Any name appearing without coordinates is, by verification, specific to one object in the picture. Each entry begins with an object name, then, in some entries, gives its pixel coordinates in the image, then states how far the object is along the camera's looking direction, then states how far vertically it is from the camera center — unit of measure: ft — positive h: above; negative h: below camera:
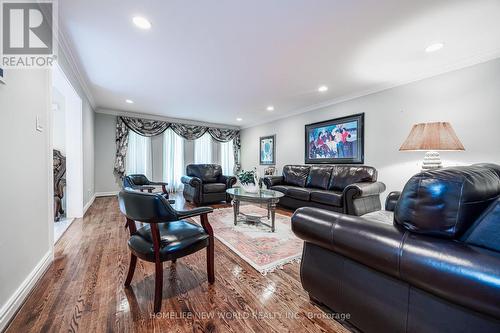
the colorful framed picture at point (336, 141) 13.08 +1.76
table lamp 7.43 +1.02
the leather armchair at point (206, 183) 14.69 -1.40
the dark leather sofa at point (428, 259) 2.44 -1.30
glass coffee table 9.28 -1.57
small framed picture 19.94 +1.60
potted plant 11.01 -0.89
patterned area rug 6.63 -3.04
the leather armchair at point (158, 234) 4.15 -1.69
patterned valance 17.90 +3.53
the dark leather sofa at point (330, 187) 10.40 -1.33
